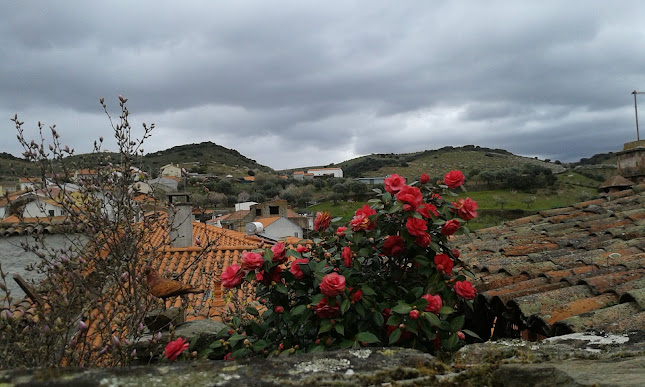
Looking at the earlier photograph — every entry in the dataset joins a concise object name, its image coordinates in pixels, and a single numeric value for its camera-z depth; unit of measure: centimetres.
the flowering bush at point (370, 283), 237
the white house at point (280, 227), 2763
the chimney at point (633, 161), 945
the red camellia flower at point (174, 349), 223
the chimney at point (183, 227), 1235
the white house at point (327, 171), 8637
